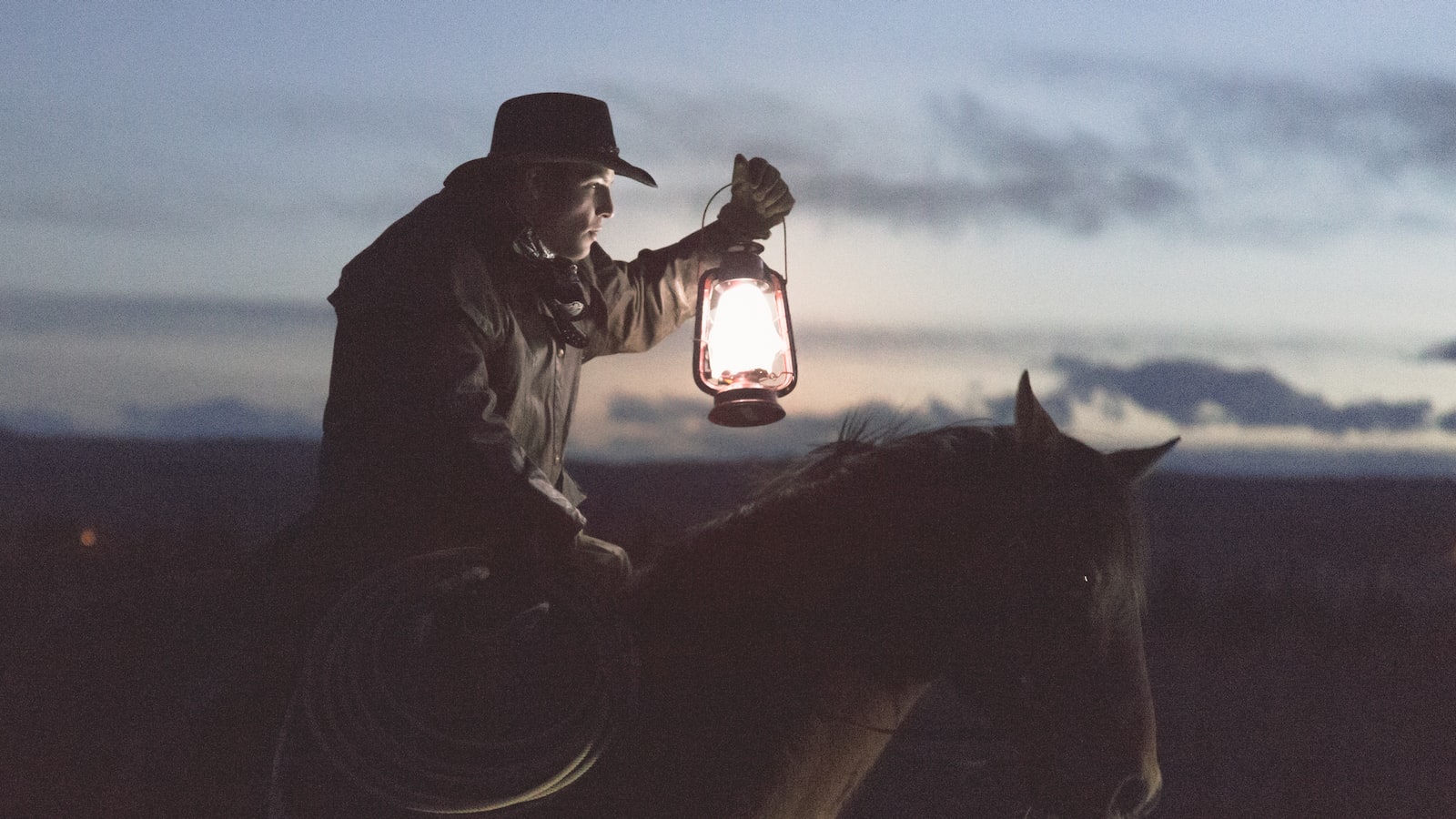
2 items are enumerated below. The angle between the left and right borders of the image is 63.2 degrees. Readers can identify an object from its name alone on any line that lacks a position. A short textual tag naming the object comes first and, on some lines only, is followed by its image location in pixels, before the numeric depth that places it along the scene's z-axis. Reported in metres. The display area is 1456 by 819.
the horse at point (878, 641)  2.53
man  2.88
